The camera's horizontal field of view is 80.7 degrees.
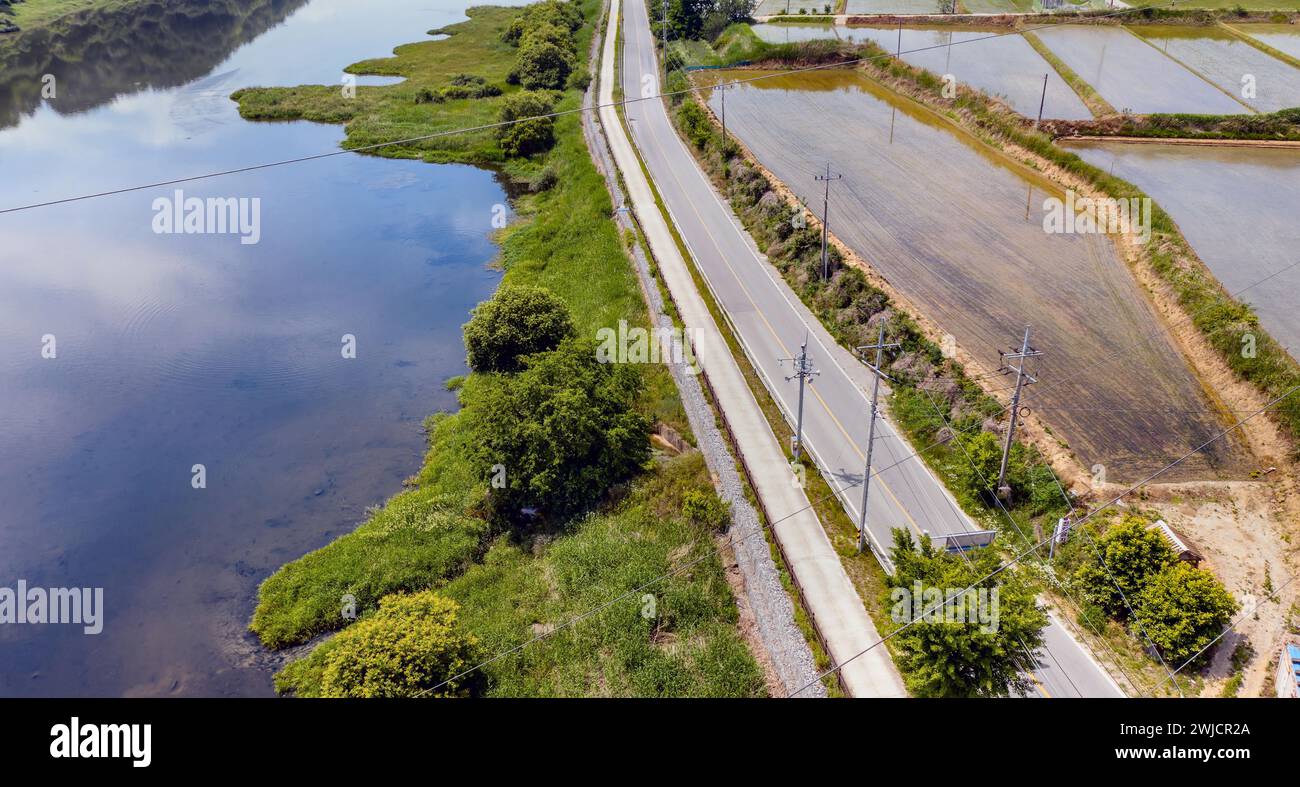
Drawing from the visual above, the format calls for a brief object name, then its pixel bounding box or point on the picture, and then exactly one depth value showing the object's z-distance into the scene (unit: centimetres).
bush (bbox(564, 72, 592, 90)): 9012
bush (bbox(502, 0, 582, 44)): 11162
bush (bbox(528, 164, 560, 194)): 7275
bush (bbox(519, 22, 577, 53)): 9862
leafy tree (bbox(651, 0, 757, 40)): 10894
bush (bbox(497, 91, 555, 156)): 7956
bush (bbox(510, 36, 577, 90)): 9150
